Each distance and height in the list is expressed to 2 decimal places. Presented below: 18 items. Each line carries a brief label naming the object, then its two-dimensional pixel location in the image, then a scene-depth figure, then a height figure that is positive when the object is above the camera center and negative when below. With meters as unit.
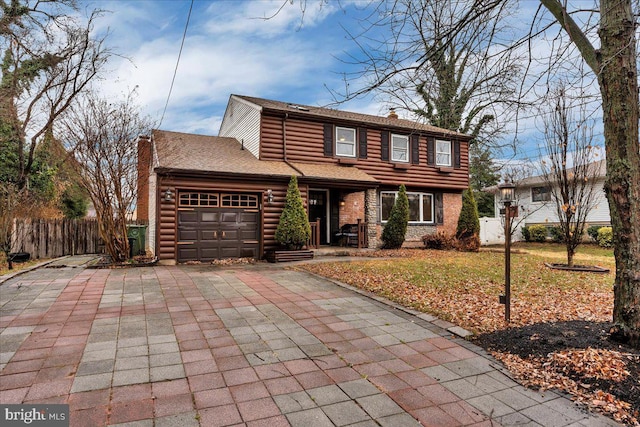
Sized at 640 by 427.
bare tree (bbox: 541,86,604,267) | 8.93 +1.55
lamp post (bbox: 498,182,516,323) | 4.80 -0.08
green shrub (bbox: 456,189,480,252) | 15.86 -0.14
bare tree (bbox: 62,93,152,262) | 9.34 +1.84
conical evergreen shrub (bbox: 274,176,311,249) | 11.22 -0.11
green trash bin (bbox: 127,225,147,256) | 10.72 -0.58
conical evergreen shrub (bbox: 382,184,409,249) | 14.36 -0.18
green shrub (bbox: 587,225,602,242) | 19.28 -0.81
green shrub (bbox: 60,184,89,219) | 19.09 +1.12
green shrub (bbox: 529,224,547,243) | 21.38 -0.98
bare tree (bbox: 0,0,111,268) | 9.48 +5.23
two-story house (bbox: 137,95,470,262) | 10.67 +1.60
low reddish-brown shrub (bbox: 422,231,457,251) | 15.46 -1.07
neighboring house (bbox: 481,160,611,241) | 20.56 +0.75
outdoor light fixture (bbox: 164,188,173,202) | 10.20 +0.77
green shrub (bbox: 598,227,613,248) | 17.73 -1.06
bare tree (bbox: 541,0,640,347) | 3.53 +0.72
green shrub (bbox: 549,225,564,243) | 20.13 -1.01
